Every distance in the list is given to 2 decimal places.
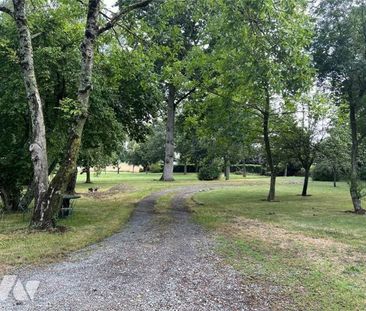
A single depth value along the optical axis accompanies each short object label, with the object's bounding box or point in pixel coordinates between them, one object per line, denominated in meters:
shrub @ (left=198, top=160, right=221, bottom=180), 39.12
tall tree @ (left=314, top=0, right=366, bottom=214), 13.74
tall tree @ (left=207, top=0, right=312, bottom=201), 8.88
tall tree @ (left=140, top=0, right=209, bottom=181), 11.33
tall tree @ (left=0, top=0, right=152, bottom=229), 9.16
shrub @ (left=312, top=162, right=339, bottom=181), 38.06
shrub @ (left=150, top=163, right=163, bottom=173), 60.60
